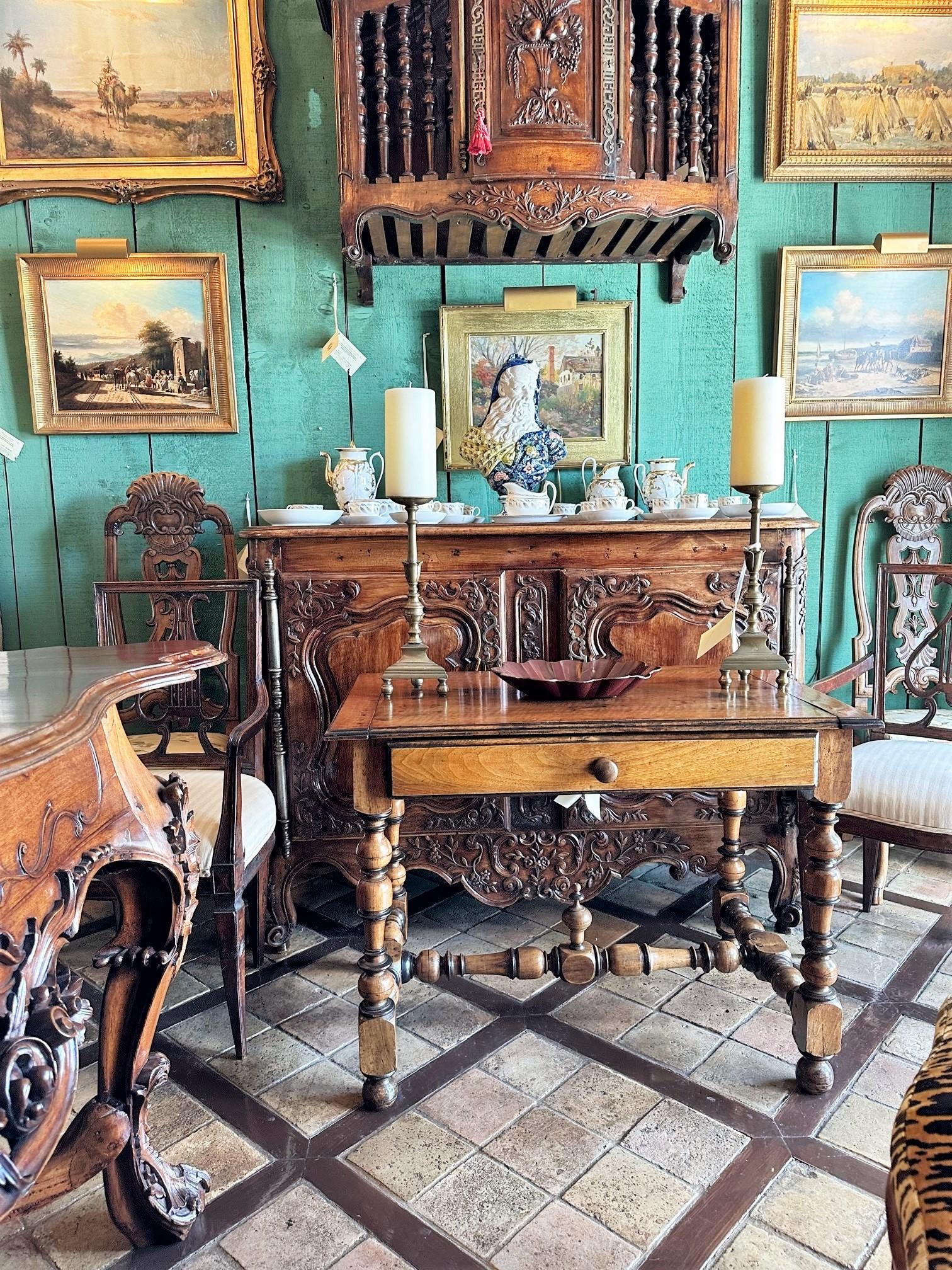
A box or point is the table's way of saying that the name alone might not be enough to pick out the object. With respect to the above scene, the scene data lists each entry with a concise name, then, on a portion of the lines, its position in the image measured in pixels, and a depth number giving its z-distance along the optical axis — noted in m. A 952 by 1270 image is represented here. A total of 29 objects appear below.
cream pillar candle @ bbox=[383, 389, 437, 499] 1.81
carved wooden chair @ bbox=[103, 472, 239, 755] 2.85
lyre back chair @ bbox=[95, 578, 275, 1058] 1.96
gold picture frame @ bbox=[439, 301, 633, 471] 2.98
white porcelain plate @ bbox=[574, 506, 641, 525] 2.53
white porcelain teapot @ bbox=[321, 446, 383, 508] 2.74
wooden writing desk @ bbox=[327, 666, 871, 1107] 1.67
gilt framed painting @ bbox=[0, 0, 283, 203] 2.77
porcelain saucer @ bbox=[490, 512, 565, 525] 2.53
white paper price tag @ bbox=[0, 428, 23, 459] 2.99
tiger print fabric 0.85
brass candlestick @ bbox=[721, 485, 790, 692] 1.83
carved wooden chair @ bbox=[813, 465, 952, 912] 2.22
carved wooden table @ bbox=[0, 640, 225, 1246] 0.93
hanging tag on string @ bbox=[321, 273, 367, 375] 2.92
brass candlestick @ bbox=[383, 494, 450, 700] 1.89
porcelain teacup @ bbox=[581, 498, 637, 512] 2.66
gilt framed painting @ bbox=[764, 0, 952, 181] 2.89
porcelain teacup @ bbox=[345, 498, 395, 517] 2.59
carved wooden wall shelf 2.29
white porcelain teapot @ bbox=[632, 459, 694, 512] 2.72
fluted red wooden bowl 1.80
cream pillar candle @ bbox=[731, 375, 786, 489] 1.78
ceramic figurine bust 2.64
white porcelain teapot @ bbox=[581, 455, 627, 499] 2.70
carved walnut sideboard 2.47
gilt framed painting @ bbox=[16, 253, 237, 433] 2.91
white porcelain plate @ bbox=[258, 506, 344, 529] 2.57
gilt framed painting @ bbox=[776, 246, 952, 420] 3.06
